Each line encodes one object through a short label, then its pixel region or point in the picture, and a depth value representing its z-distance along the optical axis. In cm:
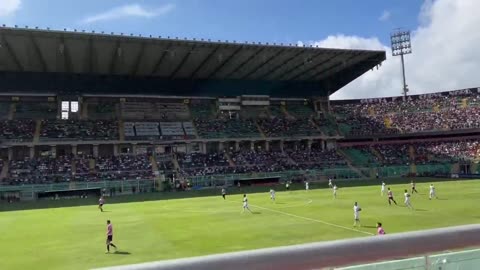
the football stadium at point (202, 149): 2706
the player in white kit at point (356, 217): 2650
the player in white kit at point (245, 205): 3488
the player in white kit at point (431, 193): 4009
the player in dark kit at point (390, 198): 3628
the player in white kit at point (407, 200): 3373
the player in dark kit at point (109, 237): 2153
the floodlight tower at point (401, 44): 9819
